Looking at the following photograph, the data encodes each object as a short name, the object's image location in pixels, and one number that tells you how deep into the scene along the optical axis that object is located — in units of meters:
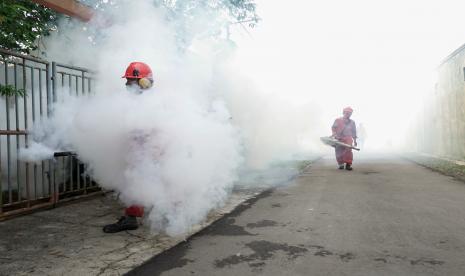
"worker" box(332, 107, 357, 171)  11.97
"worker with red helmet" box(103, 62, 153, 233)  4.51
